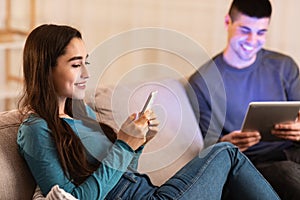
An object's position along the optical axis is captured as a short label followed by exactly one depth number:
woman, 2.27
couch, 2.35
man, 3.04
